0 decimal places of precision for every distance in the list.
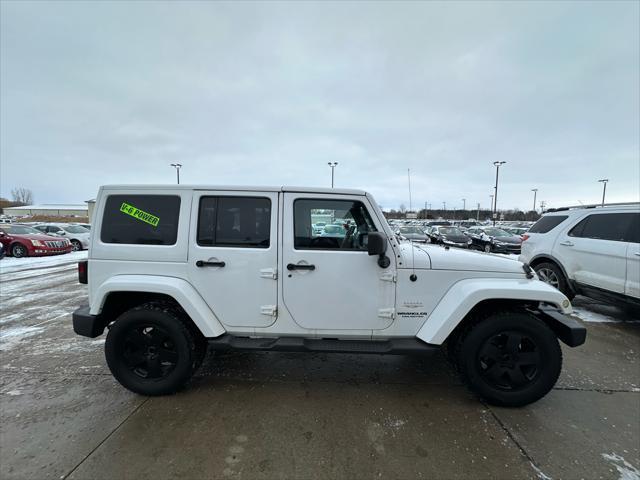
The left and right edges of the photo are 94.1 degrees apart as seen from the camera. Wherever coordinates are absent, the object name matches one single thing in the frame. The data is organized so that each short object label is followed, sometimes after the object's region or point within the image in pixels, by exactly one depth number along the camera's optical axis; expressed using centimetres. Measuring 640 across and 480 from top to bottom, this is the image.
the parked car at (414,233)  1694
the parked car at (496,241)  1606
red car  1281
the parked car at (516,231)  2089
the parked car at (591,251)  476
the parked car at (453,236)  1807
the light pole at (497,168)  3569
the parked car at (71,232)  1659
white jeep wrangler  271
